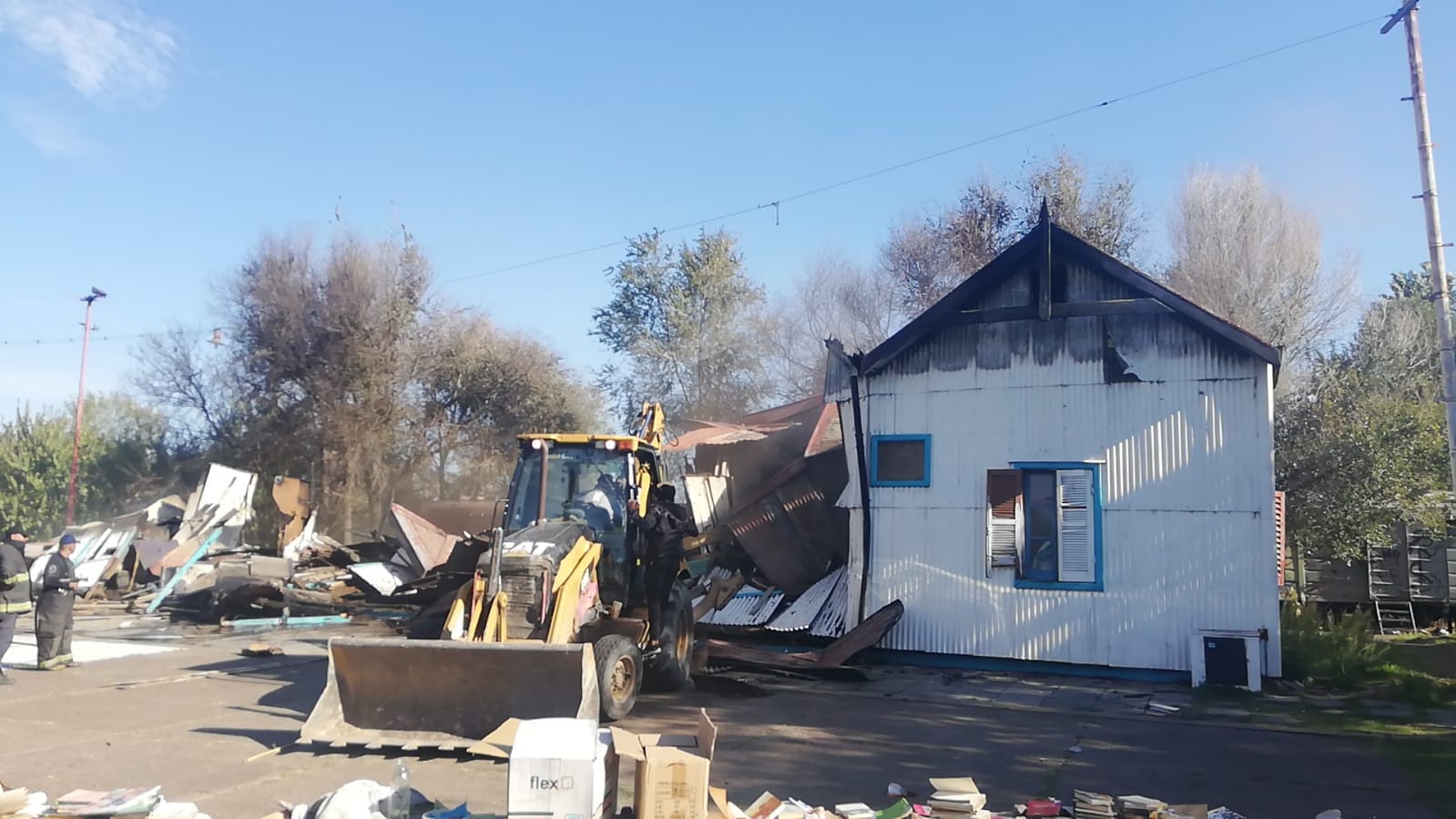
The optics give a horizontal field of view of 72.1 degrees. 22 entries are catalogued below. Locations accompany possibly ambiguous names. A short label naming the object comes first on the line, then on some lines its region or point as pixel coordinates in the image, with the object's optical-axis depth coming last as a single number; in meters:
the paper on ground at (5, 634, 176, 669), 12.96
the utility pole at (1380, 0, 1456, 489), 14.10
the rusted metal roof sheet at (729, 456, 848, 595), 14.85
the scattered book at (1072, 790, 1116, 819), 5.99
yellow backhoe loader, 7.71
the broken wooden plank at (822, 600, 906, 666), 12.09
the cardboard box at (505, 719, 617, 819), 5.06
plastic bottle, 5.64
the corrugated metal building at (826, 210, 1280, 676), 11.51
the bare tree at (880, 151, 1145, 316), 31.50
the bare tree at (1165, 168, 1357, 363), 28.06
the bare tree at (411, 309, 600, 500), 31.50
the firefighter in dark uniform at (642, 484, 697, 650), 10.50
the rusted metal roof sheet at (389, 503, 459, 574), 19.38
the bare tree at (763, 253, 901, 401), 33.78
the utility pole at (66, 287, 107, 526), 31.33
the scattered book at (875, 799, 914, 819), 5.76
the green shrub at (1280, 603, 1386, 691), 11.24
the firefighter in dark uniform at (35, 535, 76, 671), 11.92
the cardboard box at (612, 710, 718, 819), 5.37
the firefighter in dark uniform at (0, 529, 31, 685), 11.08
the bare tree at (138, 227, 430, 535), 29.72
